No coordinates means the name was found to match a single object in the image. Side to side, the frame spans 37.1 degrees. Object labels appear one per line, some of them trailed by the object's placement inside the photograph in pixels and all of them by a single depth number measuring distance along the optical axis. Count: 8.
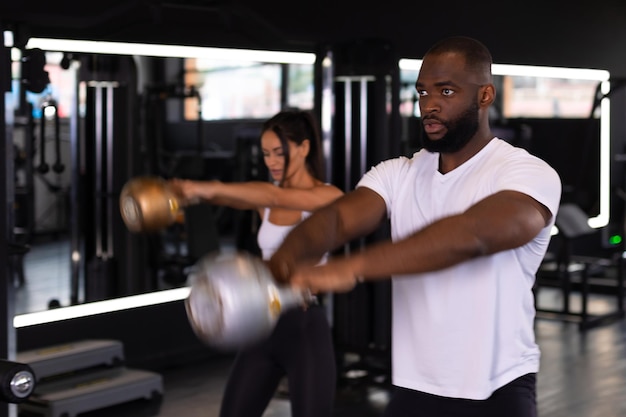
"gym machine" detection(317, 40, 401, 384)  4.93
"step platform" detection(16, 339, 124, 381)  4.65
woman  2.76
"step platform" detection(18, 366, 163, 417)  4.40
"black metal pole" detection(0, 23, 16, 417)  3.39
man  1.83
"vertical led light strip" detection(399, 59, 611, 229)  6.17
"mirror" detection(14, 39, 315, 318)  4.93
